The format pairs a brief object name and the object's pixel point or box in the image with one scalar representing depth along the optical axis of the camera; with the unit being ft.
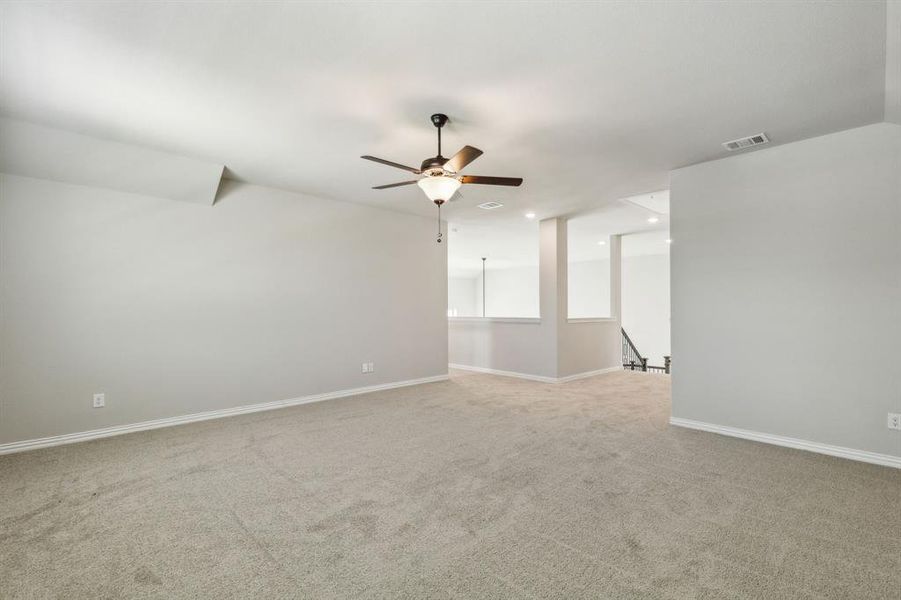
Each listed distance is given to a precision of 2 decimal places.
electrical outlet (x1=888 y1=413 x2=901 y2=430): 9.66
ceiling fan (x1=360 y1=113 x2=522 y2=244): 9.25
